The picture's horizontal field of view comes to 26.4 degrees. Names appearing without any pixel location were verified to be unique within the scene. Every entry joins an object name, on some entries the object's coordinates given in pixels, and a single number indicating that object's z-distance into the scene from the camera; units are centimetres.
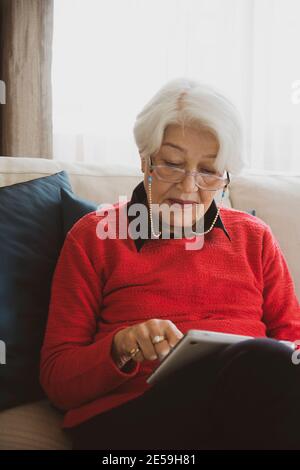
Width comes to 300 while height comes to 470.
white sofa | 163
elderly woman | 109
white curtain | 240
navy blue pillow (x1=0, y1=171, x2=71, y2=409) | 131
